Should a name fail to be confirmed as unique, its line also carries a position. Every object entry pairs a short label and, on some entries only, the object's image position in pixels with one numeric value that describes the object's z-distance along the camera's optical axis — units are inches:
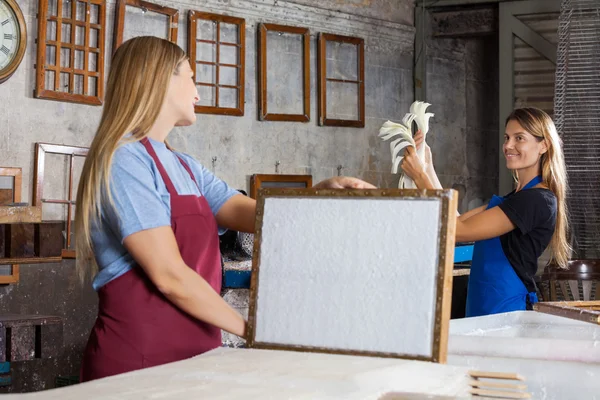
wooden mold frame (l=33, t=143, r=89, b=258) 279.0
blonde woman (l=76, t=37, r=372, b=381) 75.3
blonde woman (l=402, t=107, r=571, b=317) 125.6
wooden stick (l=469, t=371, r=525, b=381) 68.2
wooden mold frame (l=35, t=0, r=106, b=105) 281.0
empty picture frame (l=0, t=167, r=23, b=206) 268.8
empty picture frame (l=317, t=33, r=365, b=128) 370.0
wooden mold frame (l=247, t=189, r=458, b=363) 67.8
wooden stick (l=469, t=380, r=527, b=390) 66.3
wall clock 269.1
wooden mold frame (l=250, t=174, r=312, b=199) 347.3
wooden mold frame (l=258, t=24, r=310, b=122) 351.3
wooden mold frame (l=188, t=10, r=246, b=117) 328.8
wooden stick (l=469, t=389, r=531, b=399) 64.5
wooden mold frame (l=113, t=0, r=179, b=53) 301.1
